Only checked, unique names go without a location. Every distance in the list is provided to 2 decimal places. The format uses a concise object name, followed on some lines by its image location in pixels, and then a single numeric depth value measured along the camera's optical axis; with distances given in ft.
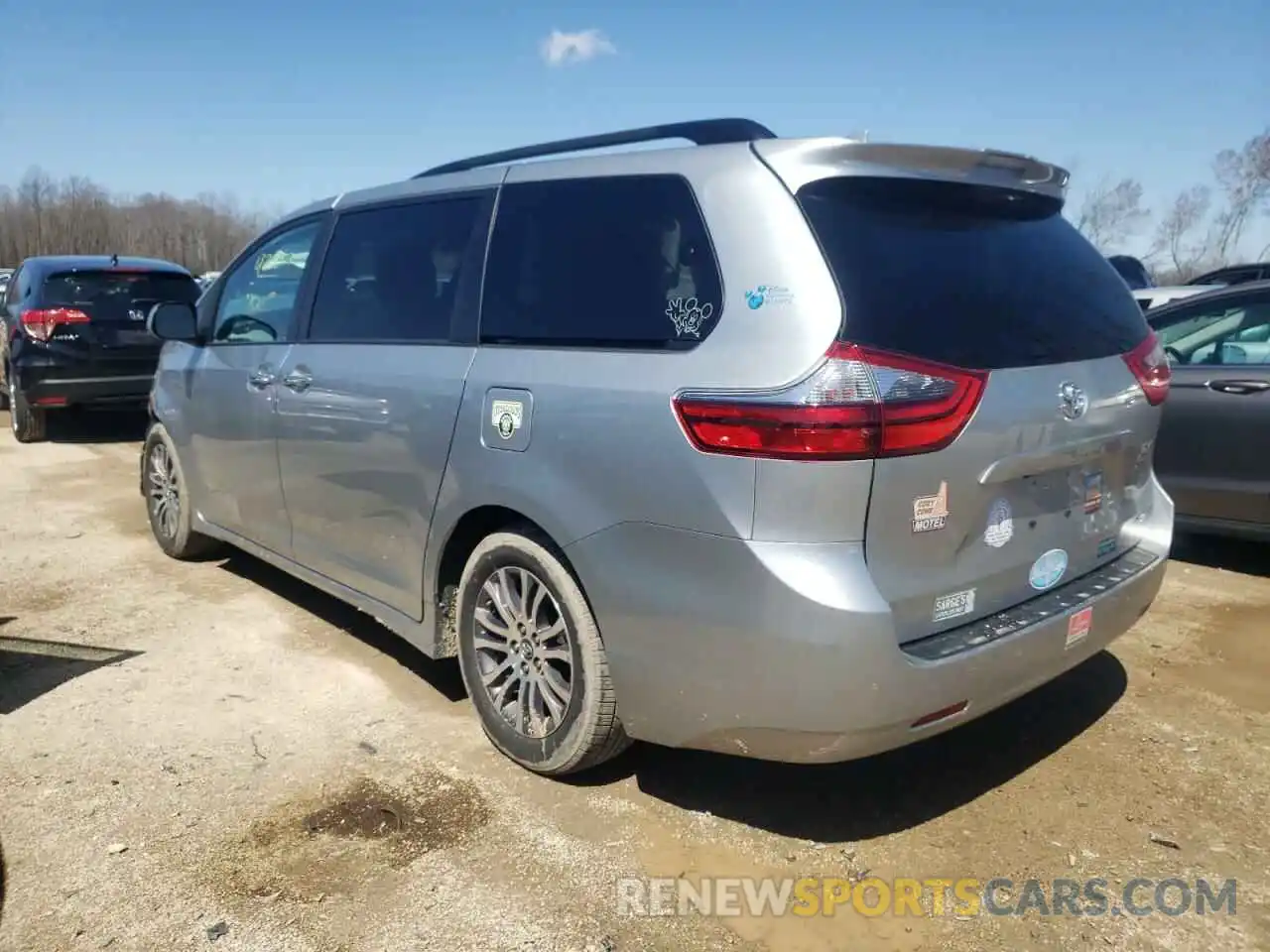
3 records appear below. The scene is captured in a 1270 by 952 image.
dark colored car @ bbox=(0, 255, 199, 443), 30.09
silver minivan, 7.79
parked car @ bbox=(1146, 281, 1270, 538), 16.40
